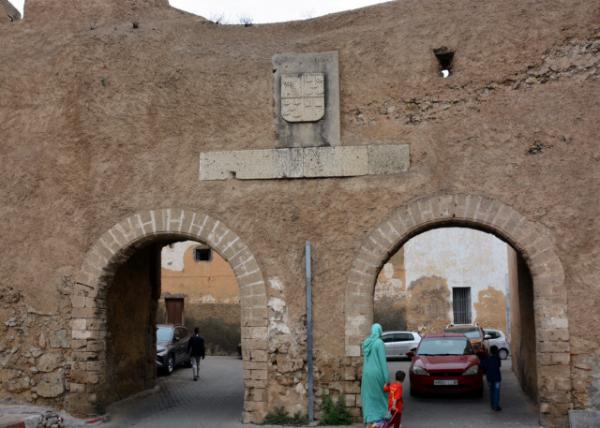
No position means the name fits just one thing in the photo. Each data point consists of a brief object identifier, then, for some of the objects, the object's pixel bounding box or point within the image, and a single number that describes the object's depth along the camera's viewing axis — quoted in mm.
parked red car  11922
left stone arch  9719
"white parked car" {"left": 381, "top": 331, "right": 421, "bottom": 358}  20922
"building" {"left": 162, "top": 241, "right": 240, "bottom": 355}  22500
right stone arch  8914
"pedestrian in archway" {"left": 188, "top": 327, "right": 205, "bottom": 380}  15420
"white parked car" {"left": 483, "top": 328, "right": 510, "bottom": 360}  20766
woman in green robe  7895
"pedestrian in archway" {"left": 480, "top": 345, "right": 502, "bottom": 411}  10570
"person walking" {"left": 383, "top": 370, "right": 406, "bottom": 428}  7824
